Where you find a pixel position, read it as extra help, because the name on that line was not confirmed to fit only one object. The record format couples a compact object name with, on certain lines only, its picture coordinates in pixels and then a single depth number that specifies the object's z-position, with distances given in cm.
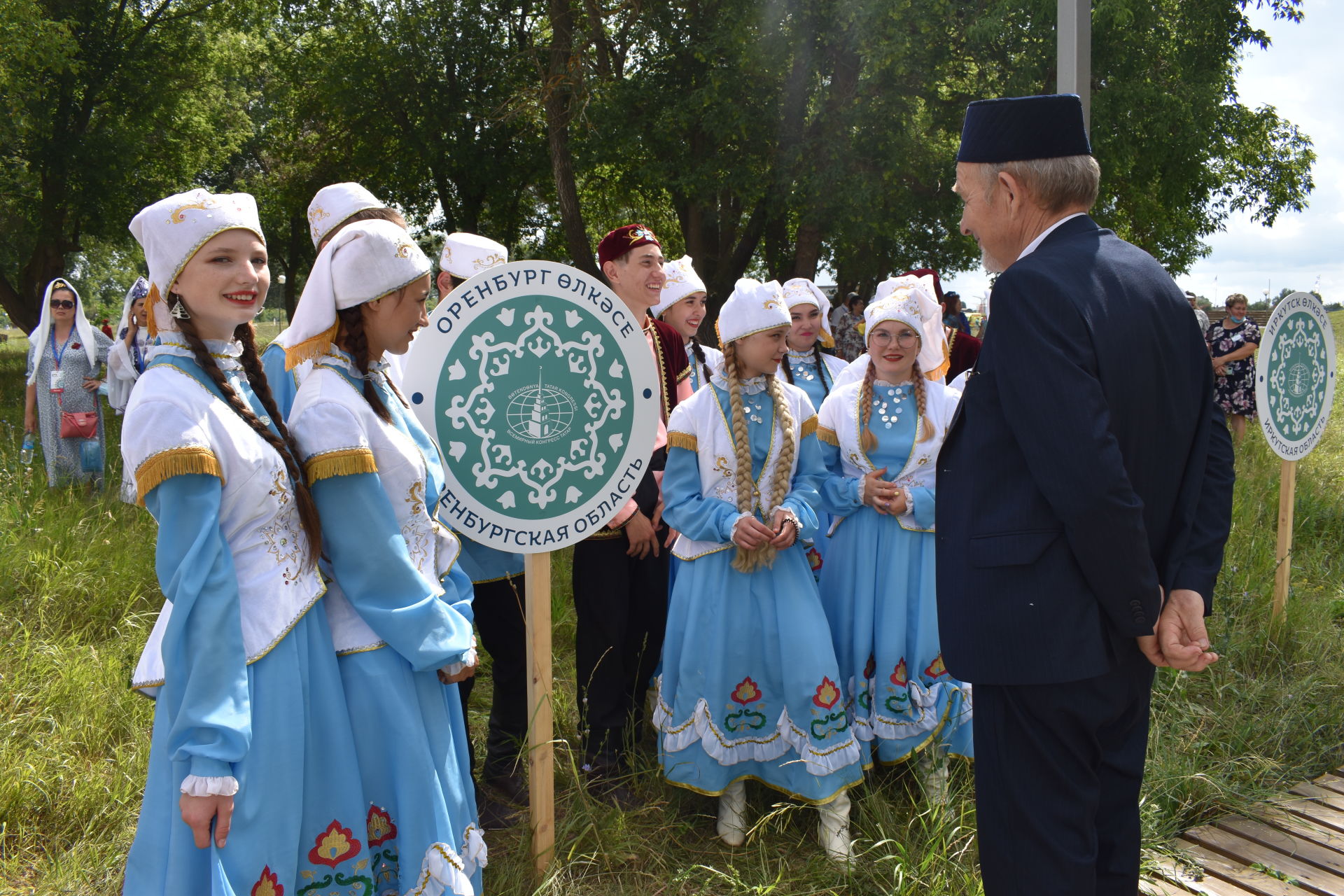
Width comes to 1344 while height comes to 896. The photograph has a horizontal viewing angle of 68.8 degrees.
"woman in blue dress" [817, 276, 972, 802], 342
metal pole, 381
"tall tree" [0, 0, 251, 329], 1530
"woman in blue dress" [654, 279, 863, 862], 314
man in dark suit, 184
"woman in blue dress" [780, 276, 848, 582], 487
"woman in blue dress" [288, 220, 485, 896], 207
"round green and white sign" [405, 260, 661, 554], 261
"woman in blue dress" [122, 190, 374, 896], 182
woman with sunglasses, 826
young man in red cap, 352
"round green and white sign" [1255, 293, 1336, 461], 495
